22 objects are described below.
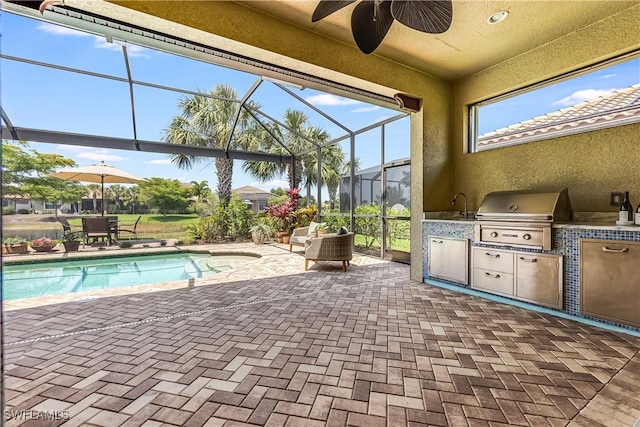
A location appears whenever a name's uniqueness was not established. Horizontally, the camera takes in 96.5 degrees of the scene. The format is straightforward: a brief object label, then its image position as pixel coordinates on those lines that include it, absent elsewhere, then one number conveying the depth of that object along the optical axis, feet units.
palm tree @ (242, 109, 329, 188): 30.78
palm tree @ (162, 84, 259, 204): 28.57
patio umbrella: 24.26
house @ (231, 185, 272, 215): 35.76
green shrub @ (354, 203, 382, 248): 21.85
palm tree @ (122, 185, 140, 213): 29.63
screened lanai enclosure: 15.51
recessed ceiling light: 10.15
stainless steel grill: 10.41
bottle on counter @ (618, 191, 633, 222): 9.15
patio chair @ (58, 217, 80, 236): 24.61
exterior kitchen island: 8.53
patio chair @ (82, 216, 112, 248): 24.95
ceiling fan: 7.30
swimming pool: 15.01
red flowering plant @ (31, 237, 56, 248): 22.84
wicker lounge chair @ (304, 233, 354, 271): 16.72
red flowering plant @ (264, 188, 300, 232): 29.12
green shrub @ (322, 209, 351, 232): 25.29
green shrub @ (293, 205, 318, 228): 29.40
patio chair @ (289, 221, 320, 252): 22.77
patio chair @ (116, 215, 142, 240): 28.55
